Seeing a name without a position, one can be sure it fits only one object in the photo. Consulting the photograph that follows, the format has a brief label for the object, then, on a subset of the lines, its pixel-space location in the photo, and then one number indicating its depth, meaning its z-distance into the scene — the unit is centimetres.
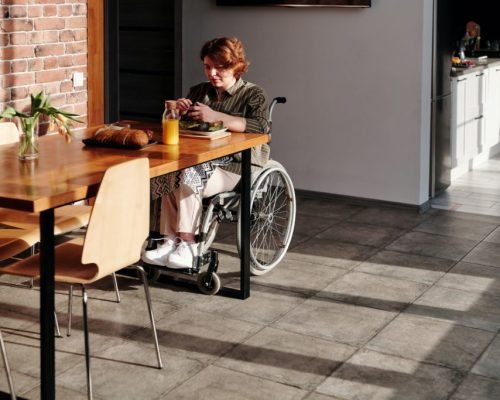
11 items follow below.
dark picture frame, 634
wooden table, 302
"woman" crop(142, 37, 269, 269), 441
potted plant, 356
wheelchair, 443
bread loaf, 391
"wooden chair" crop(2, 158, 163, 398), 320
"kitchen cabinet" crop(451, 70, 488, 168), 711
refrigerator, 634
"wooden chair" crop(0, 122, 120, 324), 400
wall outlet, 553
